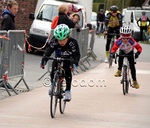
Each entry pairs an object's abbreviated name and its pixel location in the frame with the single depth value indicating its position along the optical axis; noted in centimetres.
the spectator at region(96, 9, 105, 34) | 5383
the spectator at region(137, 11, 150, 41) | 4350
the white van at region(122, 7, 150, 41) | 4441
